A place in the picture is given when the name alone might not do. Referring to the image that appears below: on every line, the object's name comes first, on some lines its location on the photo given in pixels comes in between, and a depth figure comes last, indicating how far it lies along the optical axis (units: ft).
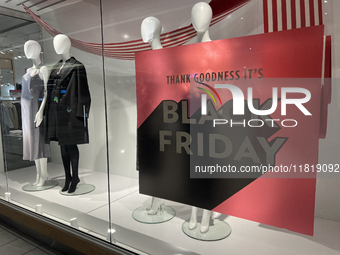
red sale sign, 3.98
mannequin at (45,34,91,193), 7.23
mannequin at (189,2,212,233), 4.75
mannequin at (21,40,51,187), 8.41
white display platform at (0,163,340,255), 4.78
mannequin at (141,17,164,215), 5.33
